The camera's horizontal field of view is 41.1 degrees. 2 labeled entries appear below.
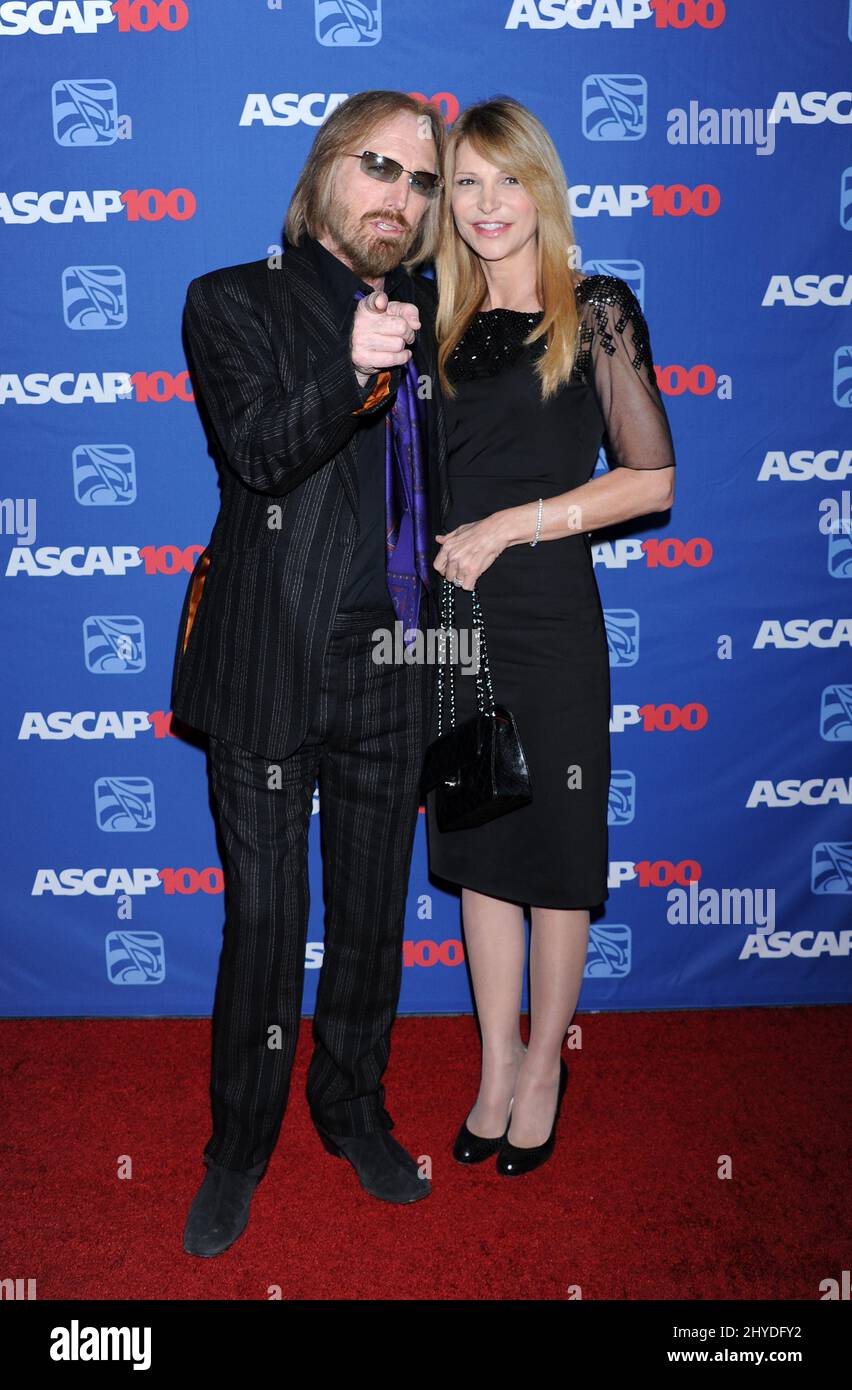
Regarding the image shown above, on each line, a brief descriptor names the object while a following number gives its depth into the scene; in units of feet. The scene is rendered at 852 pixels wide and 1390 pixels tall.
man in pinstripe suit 6.51
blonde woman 7.18
